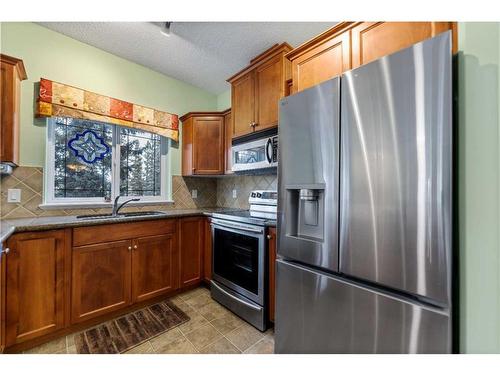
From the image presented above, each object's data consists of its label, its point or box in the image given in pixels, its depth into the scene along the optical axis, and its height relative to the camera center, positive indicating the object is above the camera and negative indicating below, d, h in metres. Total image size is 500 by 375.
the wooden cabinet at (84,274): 1.48 -0.72
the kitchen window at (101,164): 2.16 +0.26
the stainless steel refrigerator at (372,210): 0.81 -0.10
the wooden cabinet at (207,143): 2.78 +0.57
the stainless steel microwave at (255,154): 1.95 +0.34
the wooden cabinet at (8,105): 1.58 +0.59
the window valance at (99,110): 1.98 +0.81
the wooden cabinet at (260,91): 1.92 +0.94
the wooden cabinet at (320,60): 1.39 +0.88
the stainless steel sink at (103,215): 2.06 -0.29
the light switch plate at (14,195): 1.85 -0.08
